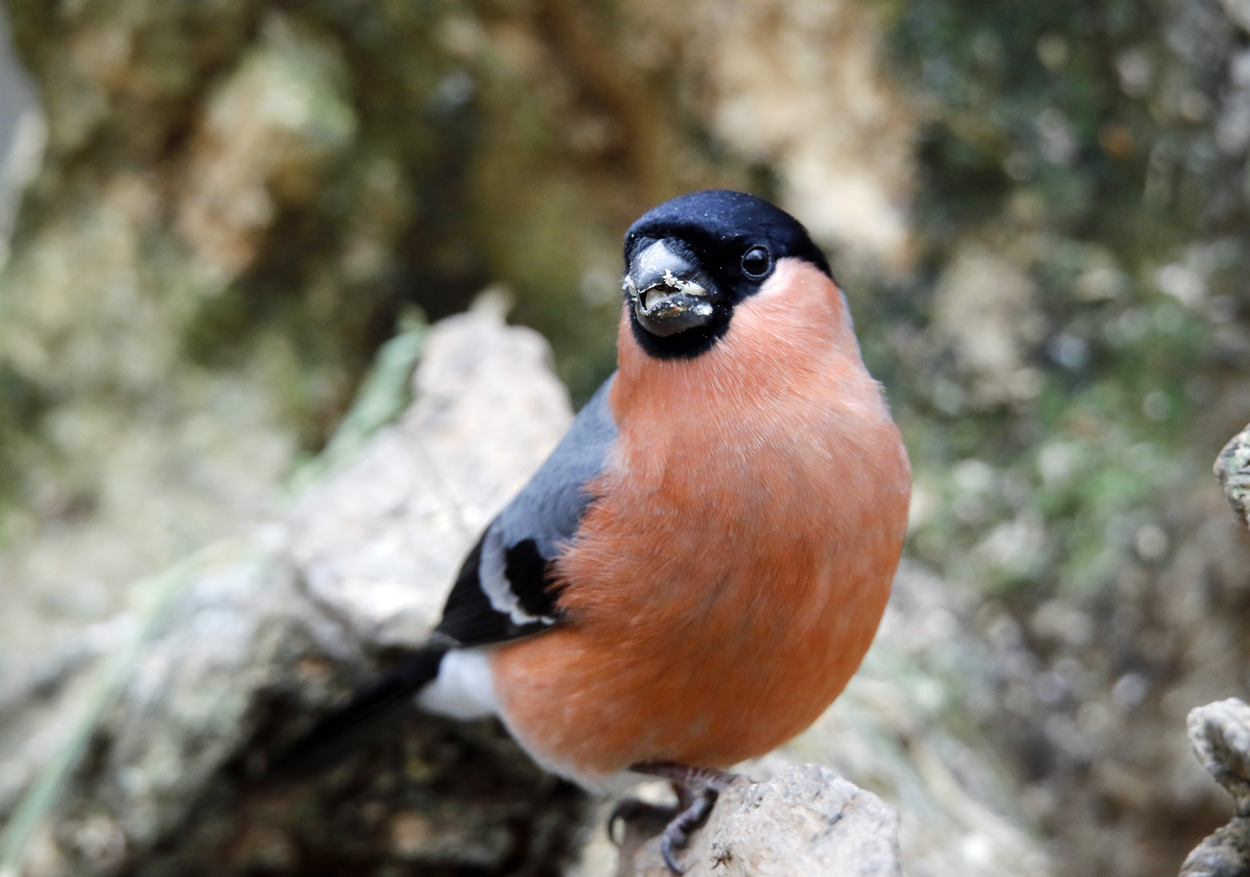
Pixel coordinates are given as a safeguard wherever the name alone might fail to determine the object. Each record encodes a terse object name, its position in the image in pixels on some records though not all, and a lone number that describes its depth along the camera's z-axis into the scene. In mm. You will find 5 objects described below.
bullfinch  2197
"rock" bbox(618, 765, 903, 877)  2162
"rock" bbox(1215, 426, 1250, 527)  2164
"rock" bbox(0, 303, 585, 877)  2268
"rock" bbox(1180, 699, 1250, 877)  2158
